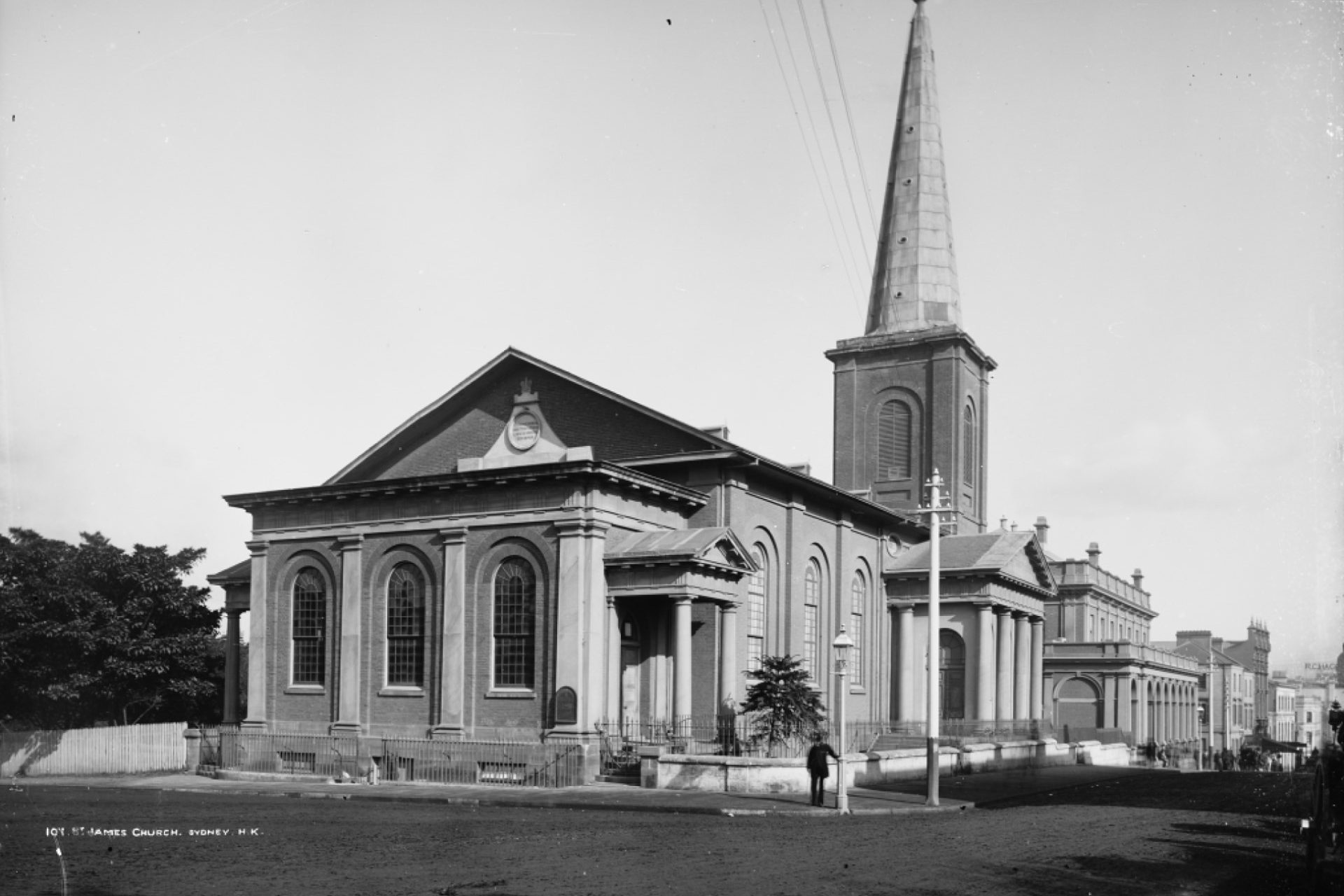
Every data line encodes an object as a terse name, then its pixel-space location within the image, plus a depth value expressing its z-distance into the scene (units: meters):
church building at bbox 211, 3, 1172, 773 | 33.88
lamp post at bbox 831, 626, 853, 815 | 25.38
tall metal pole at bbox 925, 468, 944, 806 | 26.84
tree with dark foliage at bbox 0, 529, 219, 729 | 42.16
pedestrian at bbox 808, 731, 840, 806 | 26.25
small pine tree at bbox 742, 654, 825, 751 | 31.92
